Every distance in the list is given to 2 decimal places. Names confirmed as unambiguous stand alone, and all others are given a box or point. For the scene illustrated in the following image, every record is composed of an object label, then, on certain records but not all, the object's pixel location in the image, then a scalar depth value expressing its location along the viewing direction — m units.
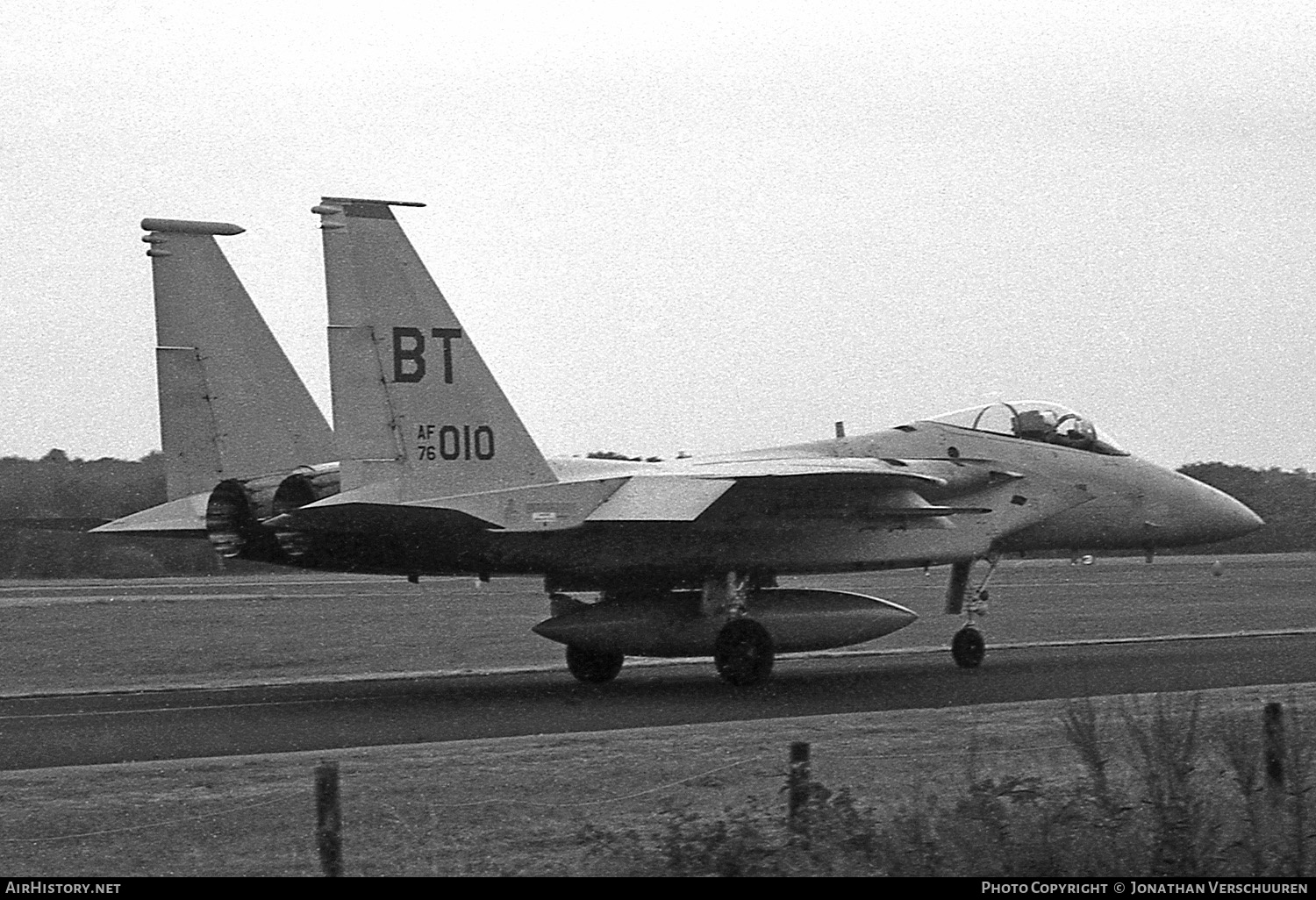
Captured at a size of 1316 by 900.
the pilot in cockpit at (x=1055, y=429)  41.31
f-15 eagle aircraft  32.78
